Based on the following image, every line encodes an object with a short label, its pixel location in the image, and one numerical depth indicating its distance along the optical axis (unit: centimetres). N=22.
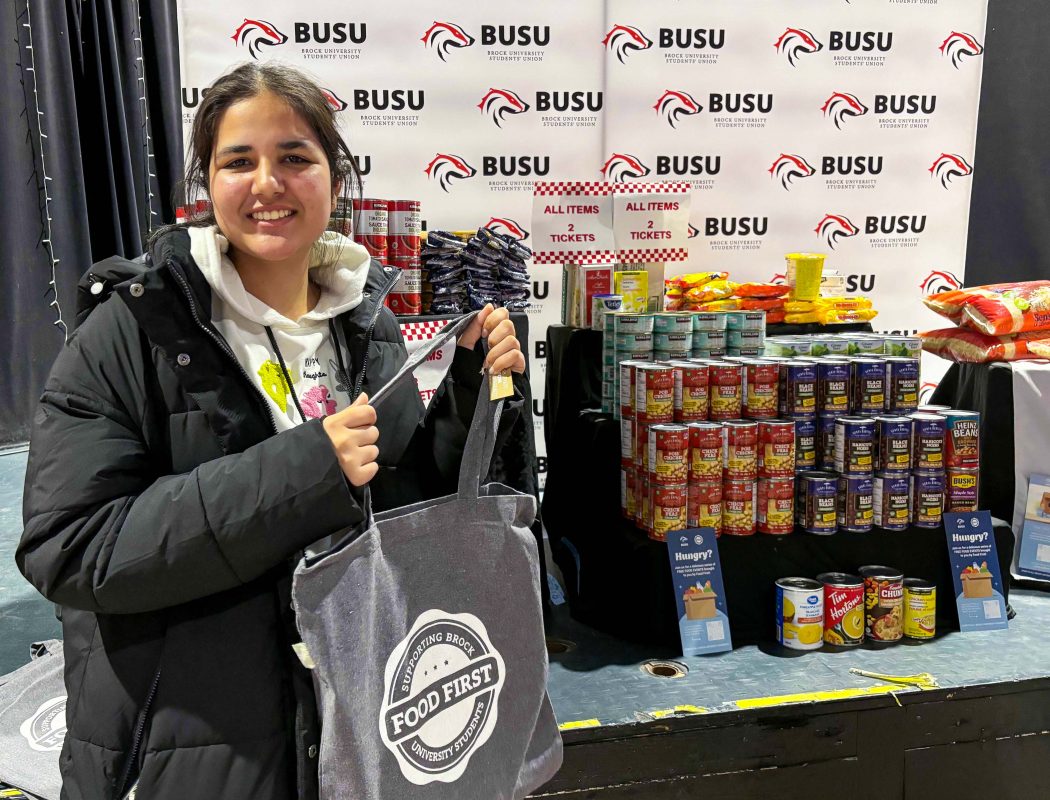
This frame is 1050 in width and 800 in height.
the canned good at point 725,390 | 269
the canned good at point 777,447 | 262
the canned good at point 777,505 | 266
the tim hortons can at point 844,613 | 259
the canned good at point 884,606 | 261
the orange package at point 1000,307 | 341
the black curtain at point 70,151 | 458
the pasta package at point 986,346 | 340
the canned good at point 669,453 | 254
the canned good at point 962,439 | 274
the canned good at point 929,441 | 271
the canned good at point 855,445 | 268
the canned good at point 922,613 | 264
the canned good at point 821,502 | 268
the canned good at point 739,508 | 264
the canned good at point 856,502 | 271
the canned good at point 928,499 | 275
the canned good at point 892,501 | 273
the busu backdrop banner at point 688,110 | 432
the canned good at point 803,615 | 256
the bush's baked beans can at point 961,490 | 278
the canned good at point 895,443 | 270
